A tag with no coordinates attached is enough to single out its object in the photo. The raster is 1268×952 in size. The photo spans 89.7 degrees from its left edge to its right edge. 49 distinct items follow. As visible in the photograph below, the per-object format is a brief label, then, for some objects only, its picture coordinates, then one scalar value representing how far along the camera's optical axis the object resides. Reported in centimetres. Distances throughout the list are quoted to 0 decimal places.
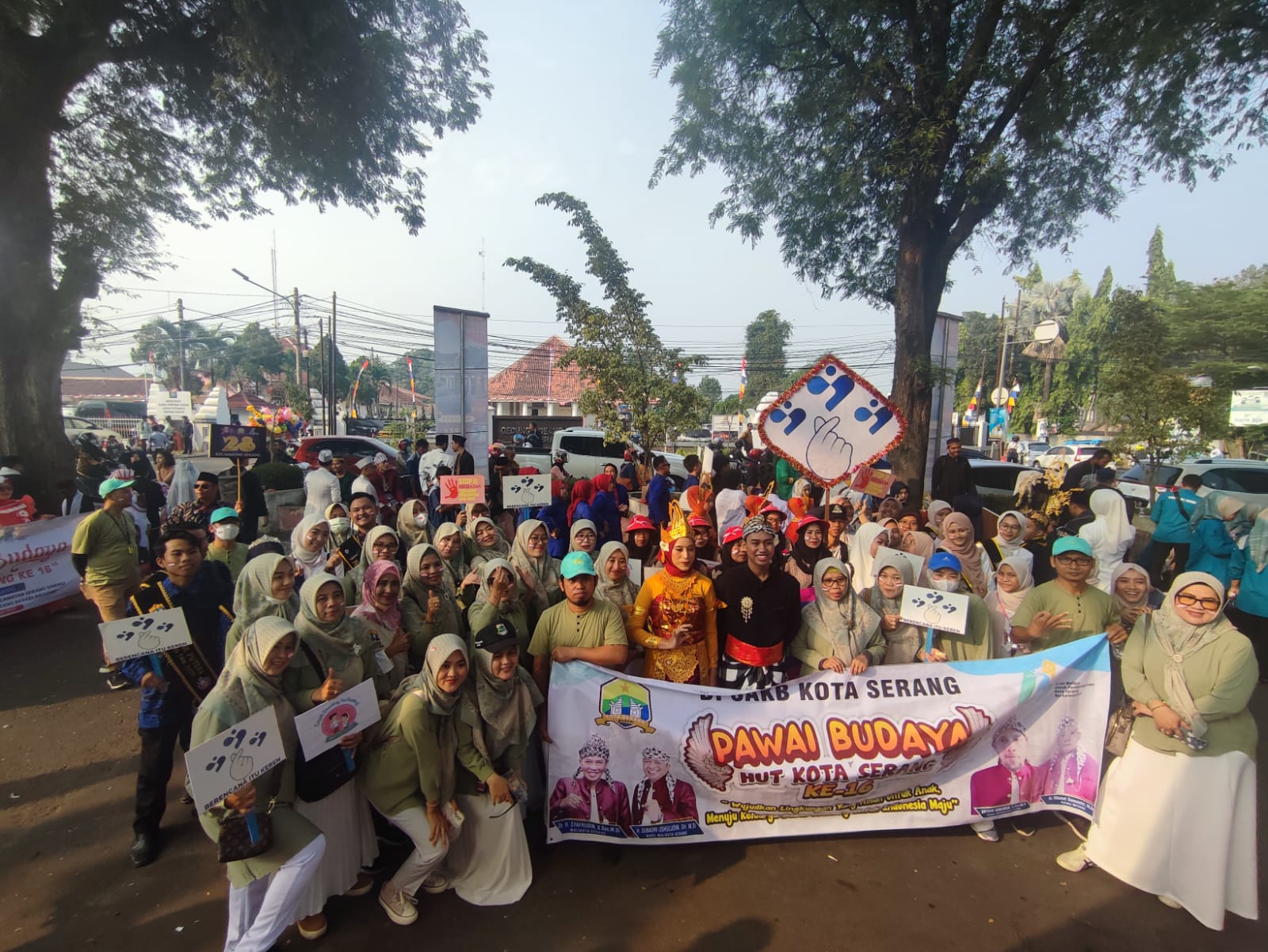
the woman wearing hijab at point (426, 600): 371
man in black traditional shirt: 364
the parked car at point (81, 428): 2650
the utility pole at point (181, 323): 3731
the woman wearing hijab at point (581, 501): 672
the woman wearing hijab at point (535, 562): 432
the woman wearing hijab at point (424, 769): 283
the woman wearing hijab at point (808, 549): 522
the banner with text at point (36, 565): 627
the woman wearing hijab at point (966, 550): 460
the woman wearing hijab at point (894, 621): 374
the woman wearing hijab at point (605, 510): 688
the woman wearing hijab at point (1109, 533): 598
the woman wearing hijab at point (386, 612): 342
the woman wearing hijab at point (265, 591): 346
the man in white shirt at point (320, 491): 695
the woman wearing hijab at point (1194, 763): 291
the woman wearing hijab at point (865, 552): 531
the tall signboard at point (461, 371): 1232
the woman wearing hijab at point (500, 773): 297
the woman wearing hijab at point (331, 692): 281
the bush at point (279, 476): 1134
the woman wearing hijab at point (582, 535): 446
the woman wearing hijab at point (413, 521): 545
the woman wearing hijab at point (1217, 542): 596
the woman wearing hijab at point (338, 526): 523
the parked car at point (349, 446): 1444
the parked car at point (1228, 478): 1190
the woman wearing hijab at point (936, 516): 623
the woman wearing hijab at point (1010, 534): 505
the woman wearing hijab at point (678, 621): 359
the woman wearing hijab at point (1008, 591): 414
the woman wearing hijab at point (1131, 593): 376
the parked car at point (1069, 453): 2208
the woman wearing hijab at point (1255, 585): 559
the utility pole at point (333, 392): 2436
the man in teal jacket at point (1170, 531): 658
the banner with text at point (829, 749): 333
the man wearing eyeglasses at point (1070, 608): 362
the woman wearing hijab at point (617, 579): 389
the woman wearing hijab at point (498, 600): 347
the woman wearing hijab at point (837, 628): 358
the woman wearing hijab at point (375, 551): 401
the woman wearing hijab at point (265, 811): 251
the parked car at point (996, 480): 1196
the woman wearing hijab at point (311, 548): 463
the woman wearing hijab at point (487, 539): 480
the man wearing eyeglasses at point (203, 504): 565
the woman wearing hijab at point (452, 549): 437
